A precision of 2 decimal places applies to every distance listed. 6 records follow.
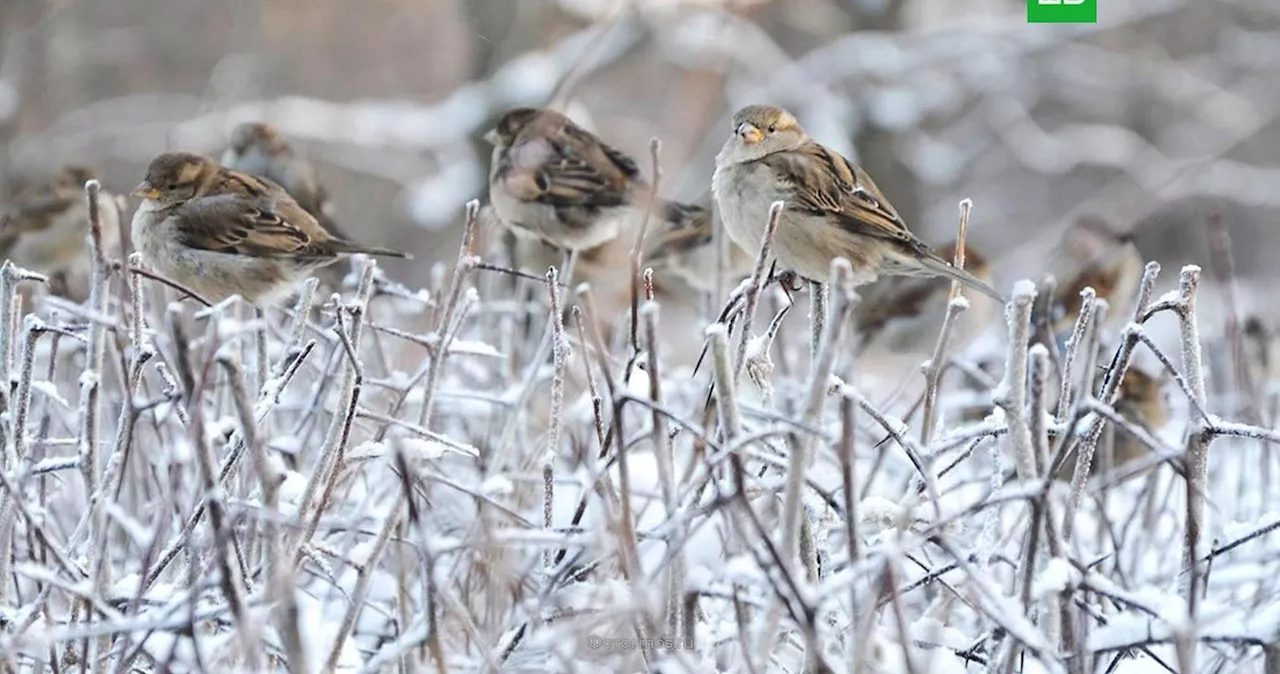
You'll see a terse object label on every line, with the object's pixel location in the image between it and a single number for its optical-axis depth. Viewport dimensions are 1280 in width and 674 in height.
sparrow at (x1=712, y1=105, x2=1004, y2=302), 5.54
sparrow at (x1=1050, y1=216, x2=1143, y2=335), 9.32
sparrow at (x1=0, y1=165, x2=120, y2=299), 8.83
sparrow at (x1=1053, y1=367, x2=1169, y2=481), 7.08
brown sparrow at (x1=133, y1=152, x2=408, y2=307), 6.31
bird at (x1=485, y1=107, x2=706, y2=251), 8.12
